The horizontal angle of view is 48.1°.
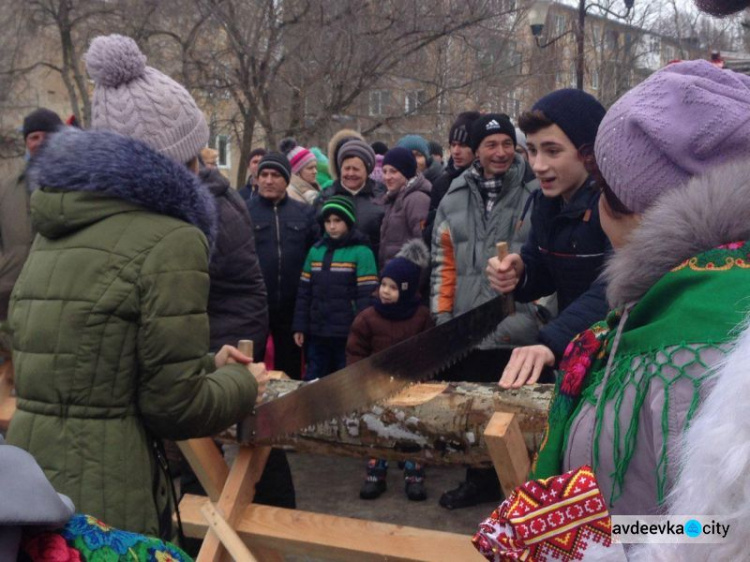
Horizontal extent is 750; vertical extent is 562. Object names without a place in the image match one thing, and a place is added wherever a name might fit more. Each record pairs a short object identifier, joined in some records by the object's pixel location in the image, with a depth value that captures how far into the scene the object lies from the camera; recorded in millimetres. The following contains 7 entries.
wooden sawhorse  3160
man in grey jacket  4668
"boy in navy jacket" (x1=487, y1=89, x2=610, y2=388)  3379
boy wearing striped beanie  5945
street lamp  15094
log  2947
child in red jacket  5480
